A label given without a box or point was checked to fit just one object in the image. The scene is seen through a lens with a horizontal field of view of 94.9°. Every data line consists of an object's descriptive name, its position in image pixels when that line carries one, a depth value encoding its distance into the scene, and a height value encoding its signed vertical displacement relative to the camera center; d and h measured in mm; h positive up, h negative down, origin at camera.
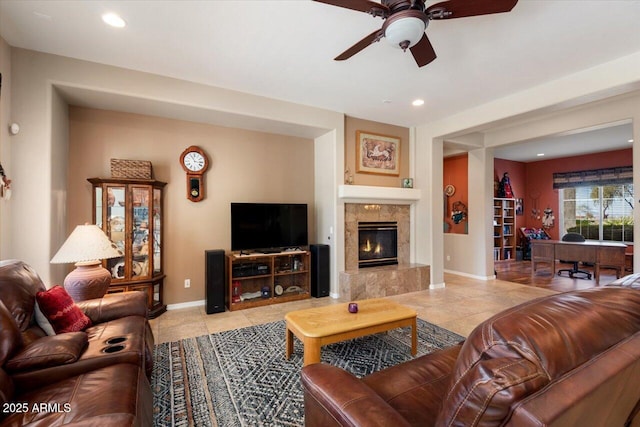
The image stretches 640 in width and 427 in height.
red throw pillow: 1899 -621
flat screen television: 4059 -136
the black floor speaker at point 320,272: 4547 -872
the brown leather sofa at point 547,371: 682 -392
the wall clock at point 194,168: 3992 +676
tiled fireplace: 4477 -849
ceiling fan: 1804 +1293
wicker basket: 3451 +583
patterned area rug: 1879 -1252
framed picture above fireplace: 4863 +1066
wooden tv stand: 4062 -934
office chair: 5840 -507
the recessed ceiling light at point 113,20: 2320 +1601
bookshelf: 8086 -384
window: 7395 +84
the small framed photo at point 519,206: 8641 +266
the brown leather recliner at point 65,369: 1180 -769
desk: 5031 -721
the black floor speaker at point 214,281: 3801 -838
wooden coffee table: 2199 -870
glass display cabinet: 3422 -125
